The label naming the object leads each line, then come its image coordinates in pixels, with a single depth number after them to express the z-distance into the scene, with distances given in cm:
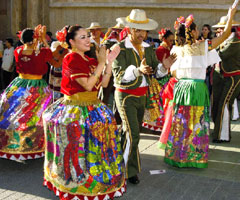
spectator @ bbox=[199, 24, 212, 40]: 871
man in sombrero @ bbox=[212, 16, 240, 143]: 689
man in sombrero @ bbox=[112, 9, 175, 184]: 471
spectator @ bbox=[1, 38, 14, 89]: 1310
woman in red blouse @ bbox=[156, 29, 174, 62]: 743
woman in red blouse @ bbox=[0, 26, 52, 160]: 543
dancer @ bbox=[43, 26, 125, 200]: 387
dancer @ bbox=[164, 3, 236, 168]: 532
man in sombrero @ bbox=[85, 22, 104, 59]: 953
